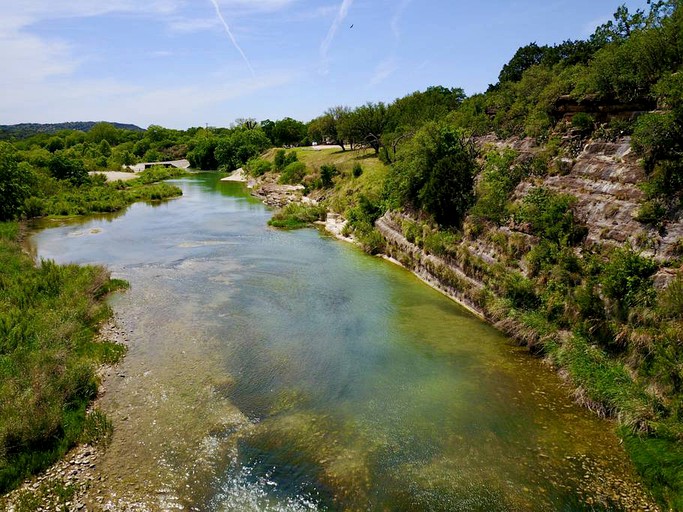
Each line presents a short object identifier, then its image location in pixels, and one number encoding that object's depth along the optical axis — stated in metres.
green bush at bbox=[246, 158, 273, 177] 86.31
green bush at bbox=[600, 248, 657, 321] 14.94
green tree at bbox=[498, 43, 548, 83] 72.12
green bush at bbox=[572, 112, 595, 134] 22.50
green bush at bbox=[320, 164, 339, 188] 57.12
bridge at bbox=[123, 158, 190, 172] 111.68
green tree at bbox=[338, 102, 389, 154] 66.88
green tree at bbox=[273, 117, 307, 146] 122.31
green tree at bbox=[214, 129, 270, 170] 111.06
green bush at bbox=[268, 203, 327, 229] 43.91
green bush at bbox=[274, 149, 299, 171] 79.75
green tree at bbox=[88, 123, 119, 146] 170.38
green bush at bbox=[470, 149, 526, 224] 24.27
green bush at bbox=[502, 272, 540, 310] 19.08
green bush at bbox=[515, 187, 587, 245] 19.30
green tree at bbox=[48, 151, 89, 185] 63.44
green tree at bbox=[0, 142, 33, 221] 42.38
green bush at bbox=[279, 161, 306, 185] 69.05
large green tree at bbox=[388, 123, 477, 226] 28.06
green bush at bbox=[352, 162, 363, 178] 51.75
